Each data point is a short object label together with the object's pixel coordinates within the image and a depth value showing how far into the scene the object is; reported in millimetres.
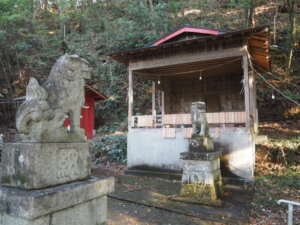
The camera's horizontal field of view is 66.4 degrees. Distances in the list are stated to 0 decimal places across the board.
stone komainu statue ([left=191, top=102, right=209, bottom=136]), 7180
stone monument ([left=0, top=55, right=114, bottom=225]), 1978
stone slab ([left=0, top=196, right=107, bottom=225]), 1955
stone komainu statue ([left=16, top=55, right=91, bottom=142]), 2180
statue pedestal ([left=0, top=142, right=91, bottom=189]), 2033
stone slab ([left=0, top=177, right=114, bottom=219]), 1851
